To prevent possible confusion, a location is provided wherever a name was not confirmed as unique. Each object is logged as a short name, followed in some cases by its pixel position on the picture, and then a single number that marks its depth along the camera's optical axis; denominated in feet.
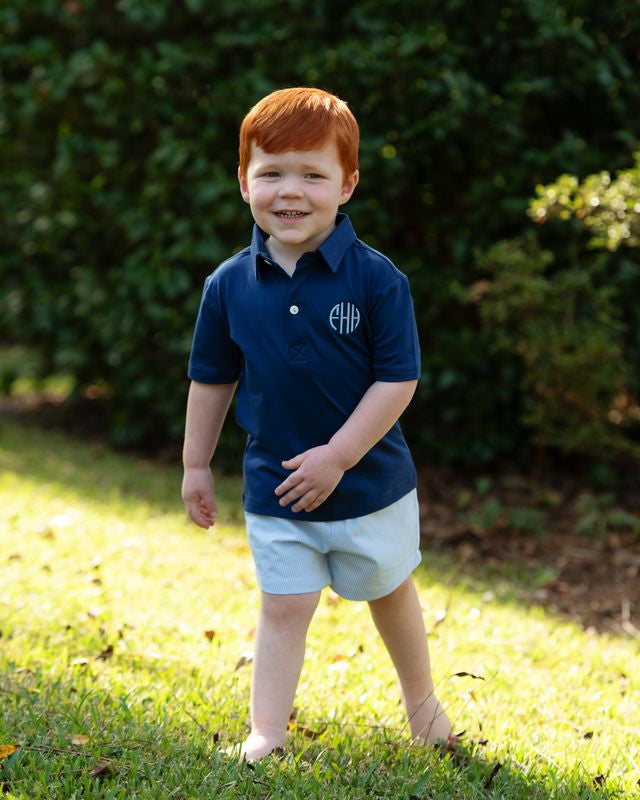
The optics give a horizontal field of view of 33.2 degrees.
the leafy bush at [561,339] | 16.57
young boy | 8.38
